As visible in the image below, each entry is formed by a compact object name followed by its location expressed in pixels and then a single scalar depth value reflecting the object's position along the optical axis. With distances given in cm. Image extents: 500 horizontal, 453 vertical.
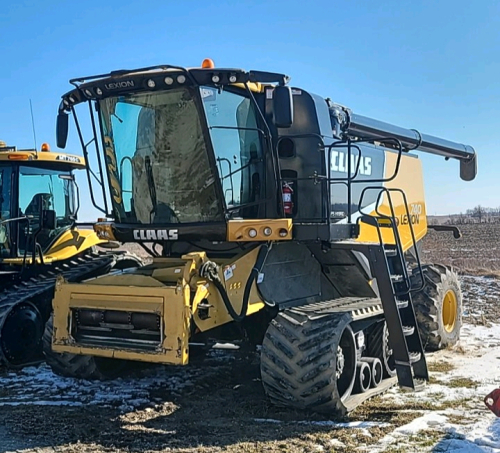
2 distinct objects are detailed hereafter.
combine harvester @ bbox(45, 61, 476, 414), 585
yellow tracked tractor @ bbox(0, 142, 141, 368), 846
